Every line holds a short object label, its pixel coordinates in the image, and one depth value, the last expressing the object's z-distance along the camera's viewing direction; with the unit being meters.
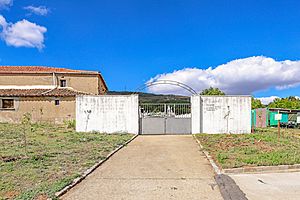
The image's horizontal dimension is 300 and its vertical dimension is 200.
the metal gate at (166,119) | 14.31
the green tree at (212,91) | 32.02
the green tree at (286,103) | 35.06
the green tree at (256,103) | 35.69
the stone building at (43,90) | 20.21
